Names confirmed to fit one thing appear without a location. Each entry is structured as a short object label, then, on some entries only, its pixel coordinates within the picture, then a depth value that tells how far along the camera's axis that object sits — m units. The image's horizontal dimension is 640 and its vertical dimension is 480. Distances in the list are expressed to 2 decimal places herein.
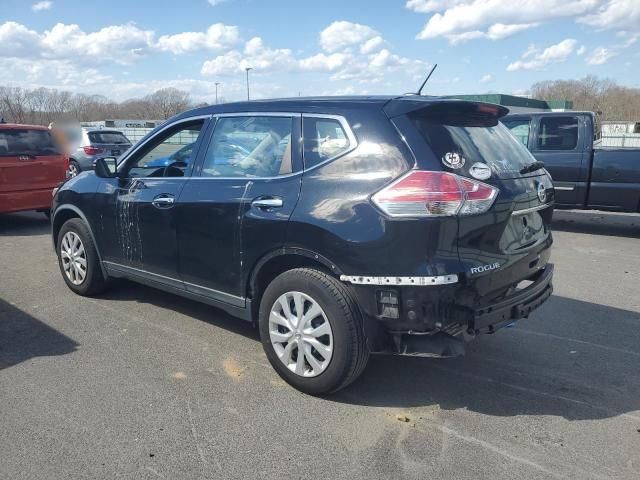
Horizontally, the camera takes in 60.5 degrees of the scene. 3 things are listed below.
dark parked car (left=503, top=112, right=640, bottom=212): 8.73
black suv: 3.04
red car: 8.74
